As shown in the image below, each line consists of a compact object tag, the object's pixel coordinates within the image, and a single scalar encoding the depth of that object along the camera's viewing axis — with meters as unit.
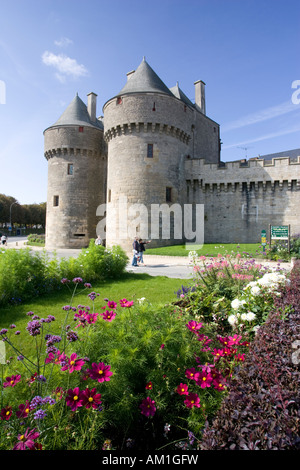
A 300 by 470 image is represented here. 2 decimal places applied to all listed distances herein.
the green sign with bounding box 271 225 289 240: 14.10
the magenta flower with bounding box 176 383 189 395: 2.23
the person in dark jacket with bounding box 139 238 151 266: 13.42
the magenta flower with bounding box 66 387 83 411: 1.87
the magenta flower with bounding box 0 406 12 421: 1.75
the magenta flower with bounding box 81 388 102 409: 1.91
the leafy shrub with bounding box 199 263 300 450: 1.42
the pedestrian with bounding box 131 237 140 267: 13.30
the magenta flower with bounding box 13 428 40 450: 1.51
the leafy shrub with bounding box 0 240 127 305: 6.68
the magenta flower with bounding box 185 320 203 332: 2.82
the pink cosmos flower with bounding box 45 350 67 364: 2.22
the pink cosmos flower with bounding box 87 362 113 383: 2.06
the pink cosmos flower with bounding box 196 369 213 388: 2.21
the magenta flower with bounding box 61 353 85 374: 2.07
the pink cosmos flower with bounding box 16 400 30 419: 1.84
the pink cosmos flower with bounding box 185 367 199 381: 2.25
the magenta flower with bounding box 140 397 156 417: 2.15
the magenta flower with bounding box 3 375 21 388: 2.02
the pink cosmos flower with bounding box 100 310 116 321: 2.86
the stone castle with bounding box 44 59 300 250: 20.20
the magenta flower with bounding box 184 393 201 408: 2.12
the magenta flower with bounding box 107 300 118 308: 3.01
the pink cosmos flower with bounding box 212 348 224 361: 2.52
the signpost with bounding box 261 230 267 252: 14.28
